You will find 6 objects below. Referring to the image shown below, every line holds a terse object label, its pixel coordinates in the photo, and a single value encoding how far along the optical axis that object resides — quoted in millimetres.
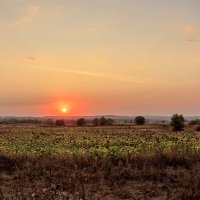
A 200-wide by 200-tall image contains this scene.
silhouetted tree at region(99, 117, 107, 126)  88105
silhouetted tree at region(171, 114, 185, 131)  50748
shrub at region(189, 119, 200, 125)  72594
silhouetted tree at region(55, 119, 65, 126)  90945
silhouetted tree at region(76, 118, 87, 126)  90332
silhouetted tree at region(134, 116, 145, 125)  83579
